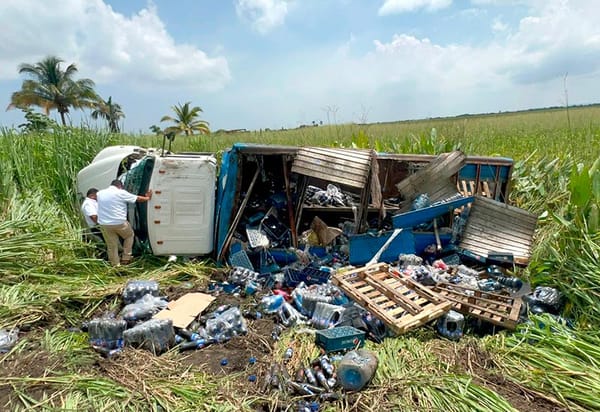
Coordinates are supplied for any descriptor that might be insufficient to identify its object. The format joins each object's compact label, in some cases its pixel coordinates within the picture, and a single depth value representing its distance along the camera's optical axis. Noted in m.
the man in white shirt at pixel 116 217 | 6.00
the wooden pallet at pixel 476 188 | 6.86
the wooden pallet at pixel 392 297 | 4.05
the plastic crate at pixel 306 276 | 5.55
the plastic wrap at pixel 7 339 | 3.93
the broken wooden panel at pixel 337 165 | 5.87
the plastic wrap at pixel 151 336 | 3.93
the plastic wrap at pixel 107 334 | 4.00
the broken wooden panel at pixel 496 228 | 6.00
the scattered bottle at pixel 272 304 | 4.81
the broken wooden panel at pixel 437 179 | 6.20
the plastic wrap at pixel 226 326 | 4.25
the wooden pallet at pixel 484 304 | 4.13
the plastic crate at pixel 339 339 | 3.84
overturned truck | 5.99
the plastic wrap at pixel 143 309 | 4.45
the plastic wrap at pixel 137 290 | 4.96
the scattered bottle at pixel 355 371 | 3.24
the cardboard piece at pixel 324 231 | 6.34
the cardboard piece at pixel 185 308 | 4.44
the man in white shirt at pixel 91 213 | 6.38
